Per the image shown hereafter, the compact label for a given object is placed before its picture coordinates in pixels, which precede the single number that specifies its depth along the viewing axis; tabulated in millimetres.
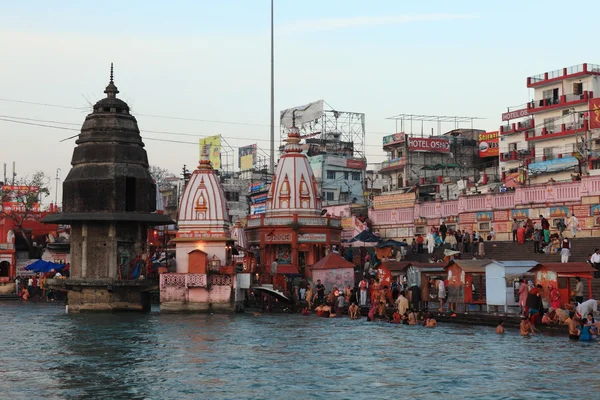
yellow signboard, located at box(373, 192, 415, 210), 60469
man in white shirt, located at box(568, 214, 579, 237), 45312
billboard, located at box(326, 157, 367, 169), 86681
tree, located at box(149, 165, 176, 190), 112269
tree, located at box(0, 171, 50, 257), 71381
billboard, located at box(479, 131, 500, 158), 82062
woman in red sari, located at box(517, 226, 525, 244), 45188
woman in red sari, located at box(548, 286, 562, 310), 30409
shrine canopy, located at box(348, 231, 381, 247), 53562
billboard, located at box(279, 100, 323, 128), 89094
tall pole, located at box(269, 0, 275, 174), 70625
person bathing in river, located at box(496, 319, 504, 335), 29891
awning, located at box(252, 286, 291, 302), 44250
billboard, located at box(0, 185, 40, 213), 74688
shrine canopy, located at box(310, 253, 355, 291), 44062
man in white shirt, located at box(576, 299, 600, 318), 28328
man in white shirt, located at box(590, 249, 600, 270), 36625
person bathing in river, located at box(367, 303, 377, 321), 37375
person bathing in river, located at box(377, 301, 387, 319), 37781
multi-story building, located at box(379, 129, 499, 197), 81312
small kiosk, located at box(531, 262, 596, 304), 30953
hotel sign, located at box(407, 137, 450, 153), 81500
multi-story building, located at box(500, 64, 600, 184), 65938
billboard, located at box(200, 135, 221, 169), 105750
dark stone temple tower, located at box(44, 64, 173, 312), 42500
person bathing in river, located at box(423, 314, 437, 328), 33500
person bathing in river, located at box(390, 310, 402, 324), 35906
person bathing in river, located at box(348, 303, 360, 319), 38938
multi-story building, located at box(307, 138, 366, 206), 86188
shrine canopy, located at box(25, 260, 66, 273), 59594
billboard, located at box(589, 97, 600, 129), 61281
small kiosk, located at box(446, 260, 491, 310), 34469
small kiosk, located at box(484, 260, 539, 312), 32875
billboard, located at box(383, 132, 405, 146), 82375
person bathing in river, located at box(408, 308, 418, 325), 35038
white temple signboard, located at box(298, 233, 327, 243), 51031
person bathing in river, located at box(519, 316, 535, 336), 29078
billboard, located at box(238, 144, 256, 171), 104000
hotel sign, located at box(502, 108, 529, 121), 76594
